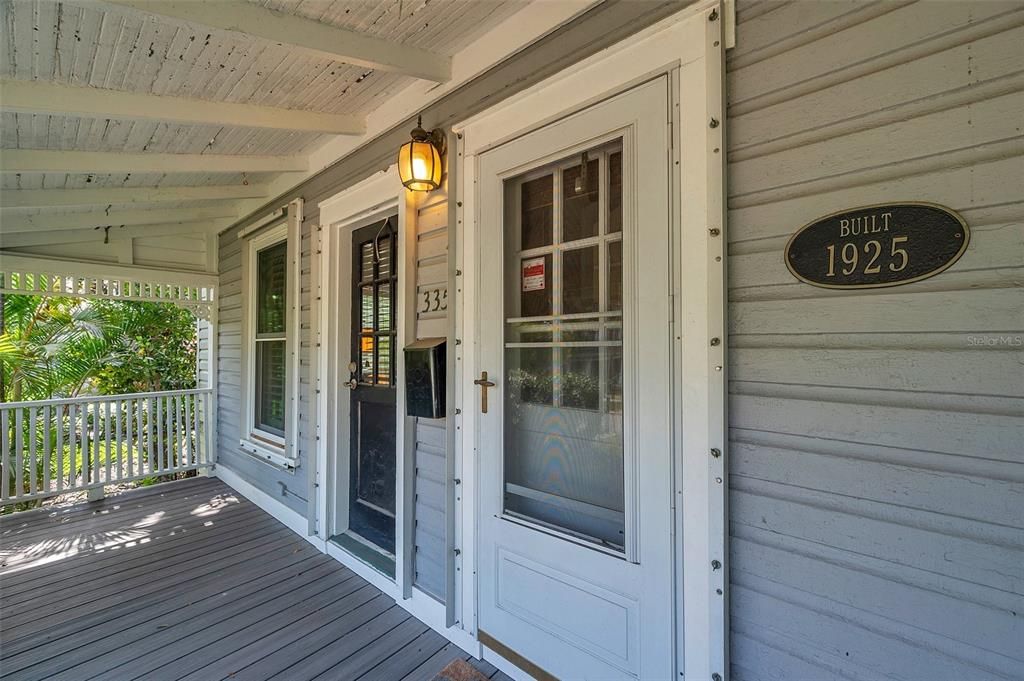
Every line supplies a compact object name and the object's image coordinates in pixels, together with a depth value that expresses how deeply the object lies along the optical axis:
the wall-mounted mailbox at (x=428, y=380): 2.06
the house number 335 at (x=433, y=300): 2.17
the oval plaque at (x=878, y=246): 1.00
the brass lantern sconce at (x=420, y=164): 2.09
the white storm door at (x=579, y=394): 1.42
